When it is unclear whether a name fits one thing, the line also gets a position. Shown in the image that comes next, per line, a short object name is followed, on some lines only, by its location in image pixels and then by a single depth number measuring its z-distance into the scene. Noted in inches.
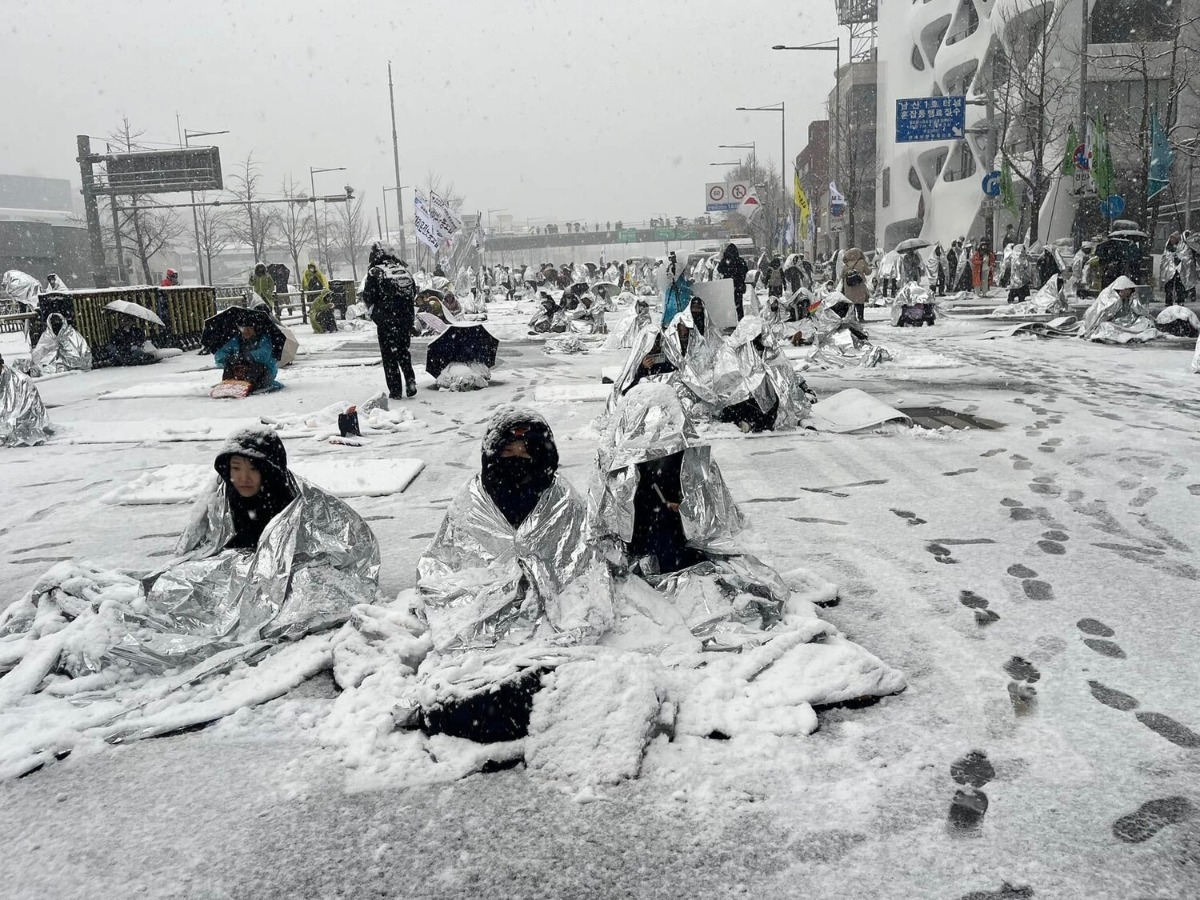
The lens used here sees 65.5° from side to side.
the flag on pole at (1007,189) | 1101.7
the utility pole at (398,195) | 1686.8
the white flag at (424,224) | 978.1
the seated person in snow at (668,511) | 146.5
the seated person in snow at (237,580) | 135.9
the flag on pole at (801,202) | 1240.2
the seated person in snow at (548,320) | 770.2
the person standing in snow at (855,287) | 655.8
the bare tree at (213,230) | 1647.6
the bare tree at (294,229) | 1878.7
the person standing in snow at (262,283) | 760.3
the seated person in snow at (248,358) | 426.9
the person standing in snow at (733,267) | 596.2
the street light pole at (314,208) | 1939.0
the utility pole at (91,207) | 1008.2
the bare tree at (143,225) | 1264.1
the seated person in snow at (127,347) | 571.8
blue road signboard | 995.3
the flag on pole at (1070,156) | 901.2
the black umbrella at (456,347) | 441.7
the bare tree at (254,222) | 1659.4
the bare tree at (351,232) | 2000.5
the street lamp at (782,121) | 1549.0
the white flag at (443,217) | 1027.9
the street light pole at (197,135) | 1409.1
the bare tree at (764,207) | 2200.4
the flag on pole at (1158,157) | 815.1
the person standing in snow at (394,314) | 392.2
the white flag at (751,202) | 1298.7
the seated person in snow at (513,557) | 131.8
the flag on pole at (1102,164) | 840.9
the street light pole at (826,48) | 1218.0
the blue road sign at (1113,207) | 853.2
